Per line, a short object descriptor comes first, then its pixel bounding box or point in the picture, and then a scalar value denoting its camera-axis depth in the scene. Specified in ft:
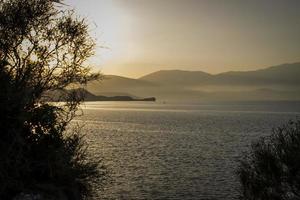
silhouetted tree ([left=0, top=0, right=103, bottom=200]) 69.77
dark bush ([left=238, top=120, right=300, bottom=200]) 74.90
